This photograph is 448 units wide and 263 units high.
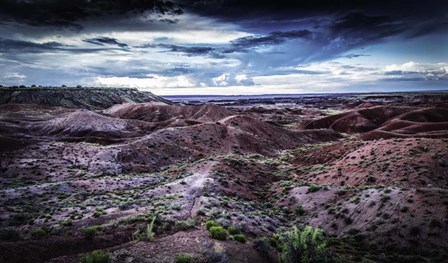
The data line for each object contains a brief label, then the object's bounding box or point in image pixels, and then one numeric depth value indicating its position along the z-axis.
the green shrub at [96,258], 12.39
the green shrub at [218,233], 16.41
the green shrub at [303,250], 14.43
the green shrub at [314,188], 28.95
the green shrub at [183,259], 12.88
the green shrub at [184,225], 18.41
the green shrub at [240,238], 16.77
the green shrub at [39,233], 18.71
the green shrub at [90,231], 17.88
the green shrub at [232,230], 18.17
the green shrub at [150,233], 16.20
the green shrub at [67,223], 21.27
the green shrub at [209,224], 18.61
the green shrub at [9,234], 17.42
